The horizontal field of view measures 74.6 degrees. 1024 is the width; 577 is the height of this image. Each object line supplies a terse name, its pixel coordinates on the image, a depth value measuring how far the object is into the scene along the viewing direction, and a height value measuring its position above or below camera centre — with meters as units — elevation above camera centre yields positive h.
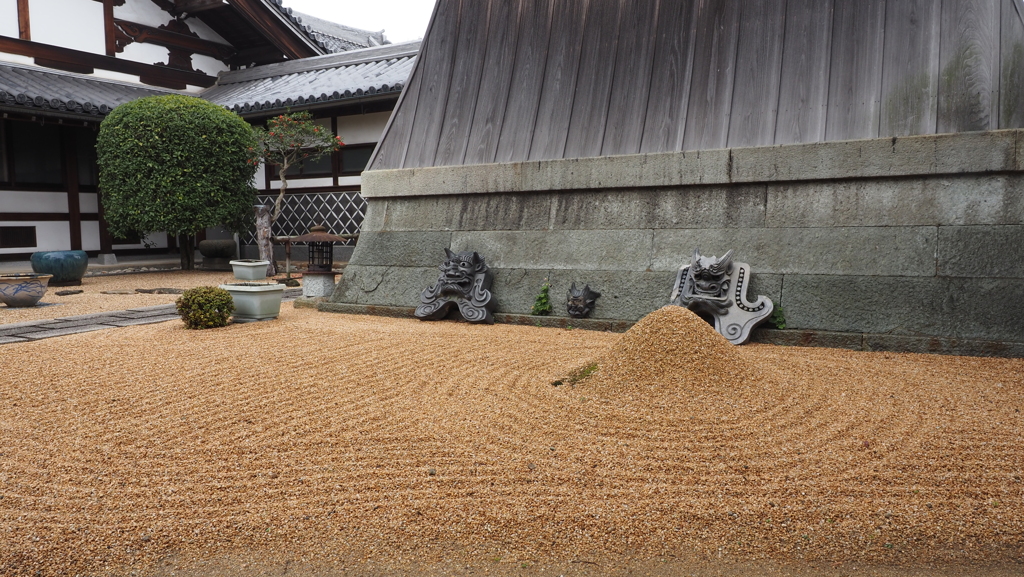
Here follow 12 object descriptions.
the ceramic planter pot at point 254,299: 7.55 -0.90
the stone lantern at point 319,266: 9.54 -0.63
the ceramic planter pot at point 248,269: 10.84 -0.80
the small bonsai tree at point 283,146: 12.61 +1.48
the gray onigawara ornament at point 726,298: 6.15 -0.55
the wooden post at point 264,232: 13.36 -0.24
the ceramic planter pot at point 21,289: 8.88 -1.04
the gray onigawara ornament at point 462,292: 7.44 -0.72
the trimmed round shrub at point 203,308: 7.05 -0.95
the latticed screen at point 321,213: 14.42 +0.20
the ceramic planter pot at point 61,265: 11.41 -0.91
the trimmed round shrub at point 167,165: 12.48 +0.96
